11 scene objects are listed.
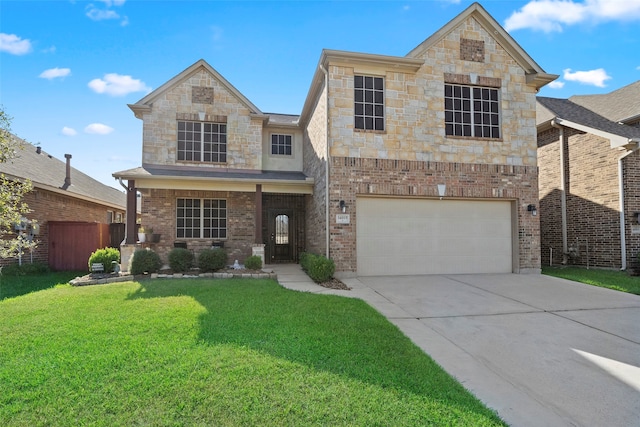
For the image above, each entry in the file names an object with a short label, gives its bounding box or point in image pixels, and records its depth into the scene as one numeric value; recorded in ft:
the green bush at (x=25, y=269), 34.78
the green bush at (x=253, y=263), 33.91
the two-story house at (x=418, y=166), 32.09
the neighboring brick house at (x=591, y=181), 35.37
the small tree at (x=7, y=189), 18.89
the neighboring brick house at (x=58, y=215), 38.96
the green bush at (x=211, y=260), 32.68
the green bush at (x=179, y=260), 32.55
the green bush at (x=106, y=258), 32.12
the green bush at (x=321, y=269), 29.01
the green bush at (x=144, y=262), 31.40
